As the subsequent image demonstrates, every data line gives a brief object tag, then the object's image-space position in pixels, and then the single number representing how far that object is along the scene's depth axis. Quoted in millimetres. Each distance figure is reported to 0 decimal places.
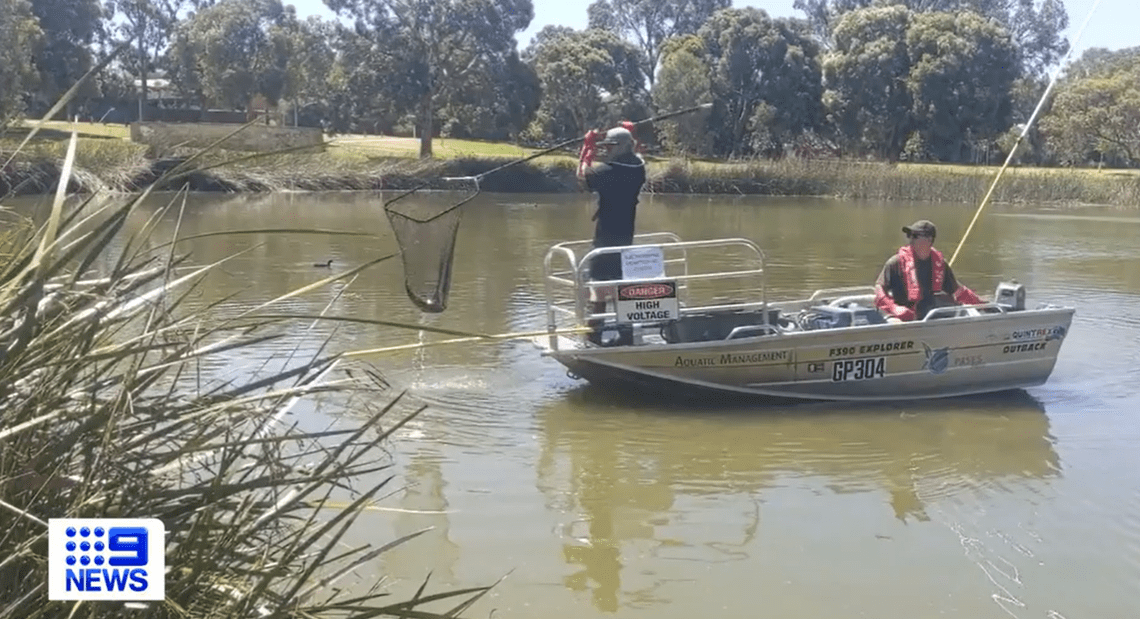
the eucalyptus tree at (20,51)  34831
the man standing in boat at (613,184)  10141
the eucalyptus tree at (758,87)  57844
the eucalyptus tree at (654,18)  81000
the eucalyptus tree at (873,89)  57625
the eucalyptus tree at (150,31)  56700
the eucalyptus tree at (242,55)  55031
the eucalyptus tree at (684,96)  55656
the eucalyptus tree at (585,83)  56938
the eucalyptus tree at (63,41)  53062
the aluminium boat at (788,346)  9820
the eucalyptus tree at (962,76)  55531
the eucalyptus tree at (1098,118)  53031
